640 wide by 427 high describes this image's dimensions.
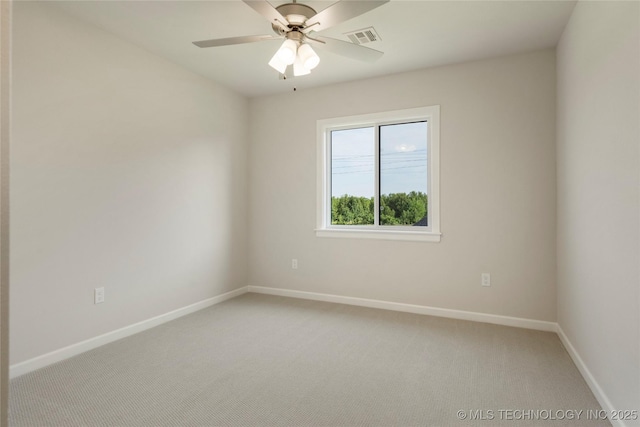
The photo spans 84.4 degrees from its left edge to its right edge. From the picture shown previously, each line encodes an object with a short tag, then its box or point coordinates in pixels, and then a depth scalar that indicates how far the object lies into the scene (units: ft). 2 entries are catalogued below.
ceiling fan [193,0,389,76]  6.46
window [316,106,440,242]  12.14
